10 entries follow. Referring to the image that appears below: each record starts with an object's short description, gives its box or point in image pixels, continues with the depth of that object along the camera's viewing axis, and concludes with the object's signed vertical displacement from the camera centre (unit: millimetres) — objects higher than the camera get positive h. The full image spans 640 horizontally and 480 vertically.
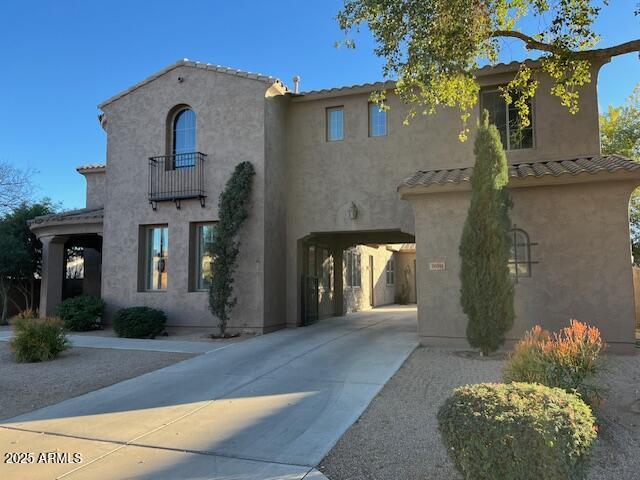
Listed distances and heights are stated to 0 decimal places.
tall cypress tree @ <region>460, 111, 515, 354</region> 9383 +388
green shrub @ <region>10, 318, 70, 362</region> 10094 -1333
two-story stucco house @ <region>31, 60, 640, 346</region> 11141 +2521
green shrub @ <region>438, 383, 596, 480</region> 3340 -1133
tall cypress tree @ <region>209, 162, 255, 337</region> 12742 +849
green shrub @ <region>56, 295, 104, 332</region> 14281 -1057
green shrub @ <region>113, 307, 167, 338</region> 13031 -1248
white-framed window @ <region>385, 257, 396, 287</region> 28438 +124
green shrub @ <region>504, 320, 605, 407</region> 5508 -1037
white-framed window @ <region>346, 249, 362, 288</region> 21078 +252
